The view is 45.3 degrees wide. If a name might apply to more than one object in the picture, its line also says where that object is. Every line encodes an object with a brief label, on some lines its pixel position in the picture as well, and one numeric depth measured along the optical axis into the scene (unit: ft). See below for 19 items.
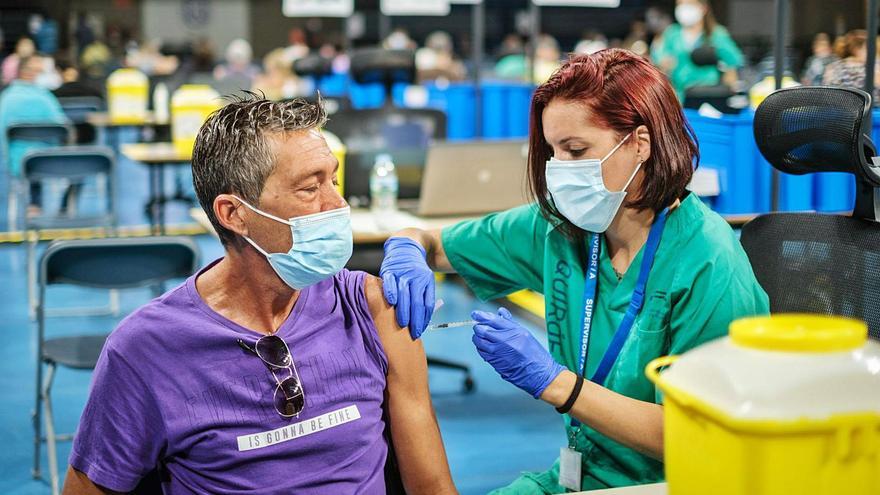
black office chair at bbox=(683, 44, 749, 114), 16.69
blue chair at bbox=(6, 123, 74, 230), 22.71
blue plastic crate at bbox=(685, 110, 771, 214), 12.02
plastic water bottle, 12.23
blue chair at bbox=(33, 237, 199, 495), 10.61
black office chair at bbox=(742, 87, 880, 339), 6.12
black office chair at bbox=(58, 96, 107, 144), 31.86
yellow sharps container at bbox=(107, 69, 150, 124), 28.35
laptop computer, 12.21
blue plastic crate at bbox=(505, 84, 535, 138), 28.84
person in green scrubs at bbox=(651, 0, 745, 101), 22.43
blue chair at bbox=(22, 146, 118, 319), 18.53
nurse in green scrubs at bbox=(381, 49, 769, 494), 5.52
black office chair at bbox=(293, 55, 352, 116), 35.99
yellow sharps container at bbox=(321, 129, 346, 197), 11.94
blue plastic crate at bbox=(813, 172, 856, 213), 12.28
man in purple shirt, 5.14
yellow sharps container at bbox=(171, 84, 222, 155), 19.01
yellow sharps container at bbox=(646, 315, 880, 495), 2.97
